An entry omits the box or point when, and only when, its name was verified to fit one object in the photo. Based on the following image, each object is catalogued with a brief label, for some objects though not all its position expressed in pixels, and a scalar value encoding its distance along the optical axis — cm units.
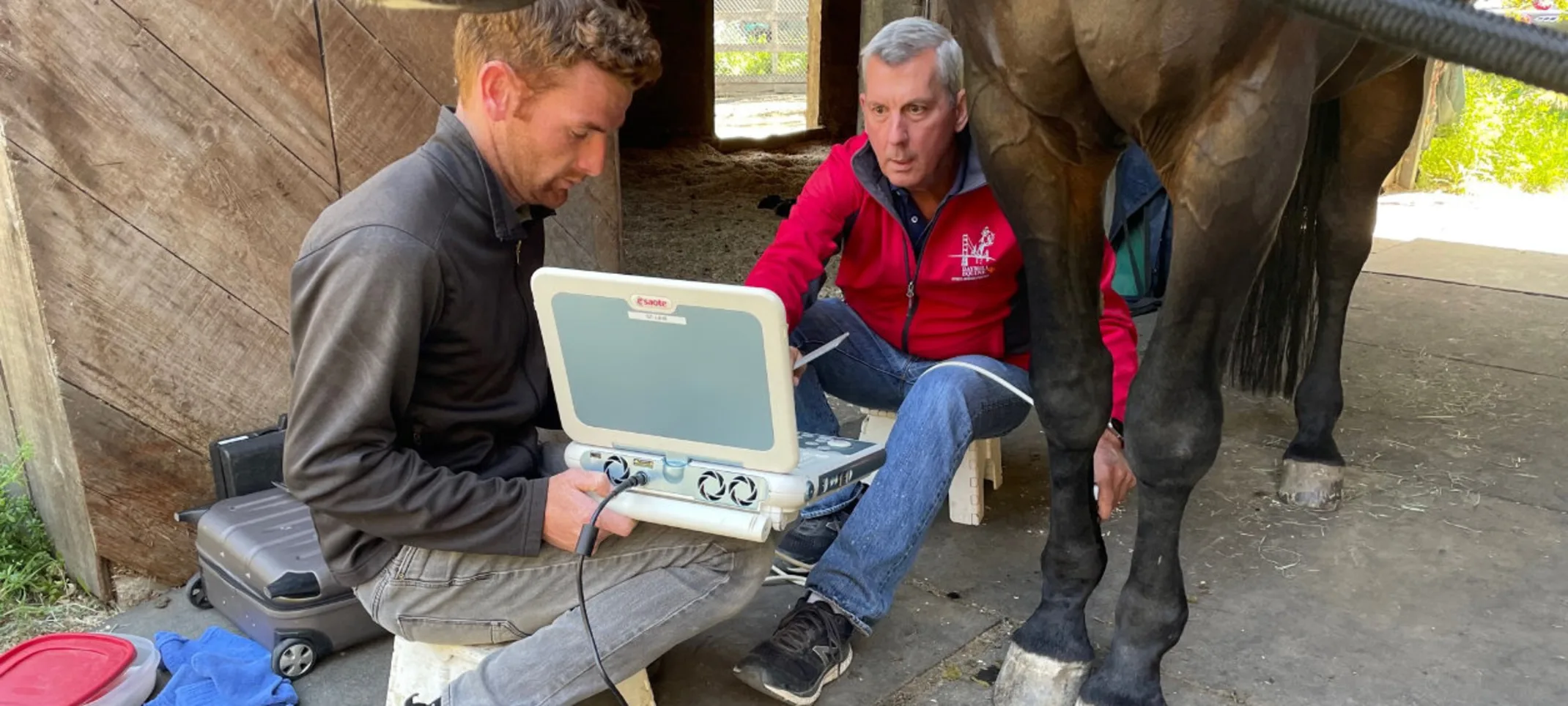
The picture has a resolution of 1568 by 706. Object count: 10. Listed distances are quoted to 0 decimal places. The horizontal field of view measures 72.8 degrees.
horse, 123
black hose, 74
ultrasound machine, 118
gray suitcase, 166
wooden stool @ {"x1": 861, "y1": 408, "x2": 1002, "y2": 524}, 216
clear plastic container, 155
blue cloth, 156
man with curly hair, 117
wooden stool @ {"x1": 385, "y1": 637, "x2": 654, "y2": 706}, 140
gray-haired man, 167
